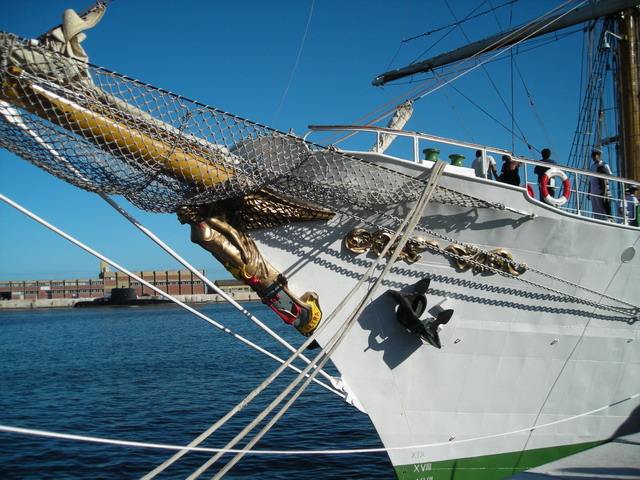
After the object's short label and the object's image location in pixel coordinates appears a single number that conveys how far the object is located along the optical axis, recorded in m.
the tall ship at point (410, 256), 5.12
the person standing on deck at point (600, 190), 8.06
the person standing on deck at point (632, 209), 7.72
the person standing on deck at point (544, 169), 7.14
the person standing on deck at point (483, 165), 6.93
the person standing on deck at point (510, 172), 7.29
